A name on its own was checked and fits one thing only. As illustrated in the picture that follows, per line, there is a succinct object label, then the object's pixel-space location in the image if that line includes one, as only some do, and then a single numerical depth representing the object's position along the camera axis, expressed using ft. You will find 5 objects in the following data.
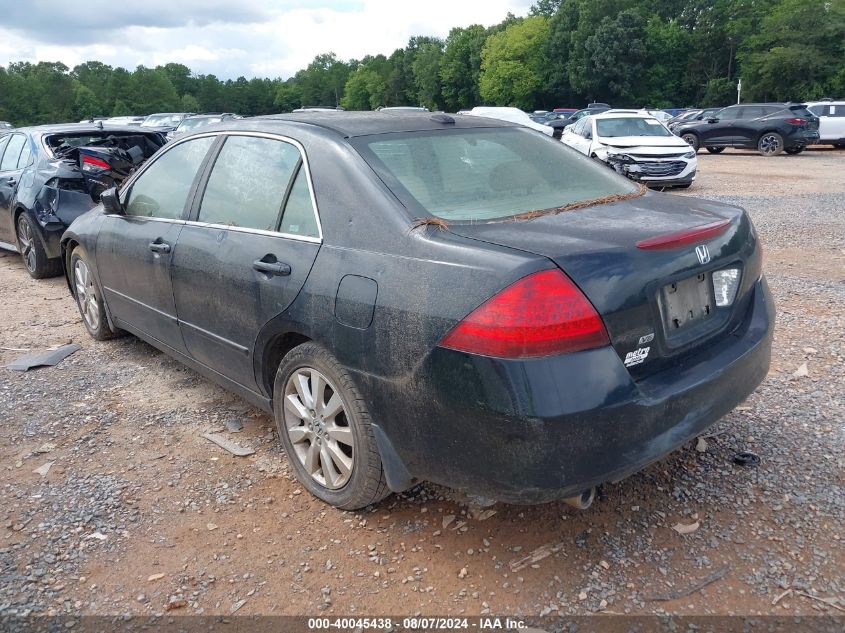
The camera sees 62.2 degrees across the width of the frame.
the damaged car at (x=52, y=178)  24.22
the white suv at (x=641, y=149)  45.47
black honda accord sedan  7.46
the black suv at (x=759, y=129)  72.69
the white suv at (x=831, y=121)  80.28
